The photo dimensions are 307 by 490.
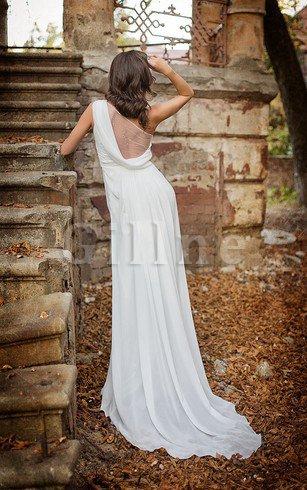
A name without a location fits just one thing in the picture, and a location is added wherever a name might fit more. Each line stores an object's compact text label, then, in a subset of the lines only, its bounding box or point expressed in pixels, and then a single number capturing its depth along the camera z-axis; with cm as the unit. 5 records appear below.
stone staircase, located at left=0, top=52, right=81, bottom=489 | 187
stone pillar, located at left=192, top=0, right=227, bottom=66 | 556
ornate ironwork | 514
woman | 286
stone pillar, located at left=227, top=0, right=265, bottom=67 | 555
